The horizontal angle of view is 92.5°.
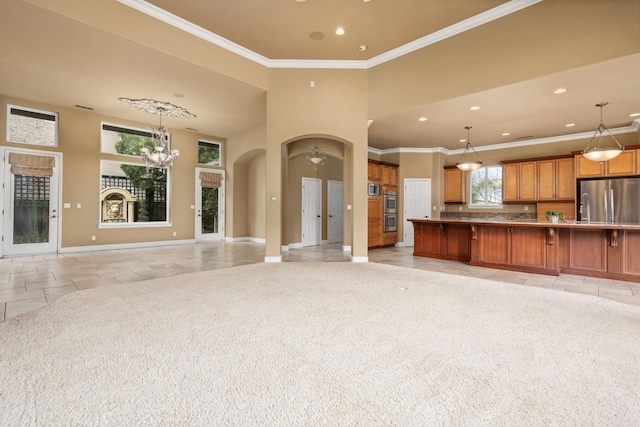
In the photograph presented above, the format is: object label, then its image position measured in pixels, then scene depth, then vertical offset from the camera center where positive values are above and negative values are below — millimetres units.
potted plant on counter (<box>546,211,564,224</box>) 5561 +12
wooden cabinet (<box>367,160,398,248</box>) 8672 +392
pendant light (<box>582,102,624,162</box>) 4977 +1048
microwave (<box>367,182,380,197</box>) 8602 +792
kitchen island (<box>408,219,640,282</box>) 4809 -541
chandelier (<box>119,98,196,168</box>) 6835 +2528
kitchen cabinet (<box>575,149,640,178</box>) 6488 +1118
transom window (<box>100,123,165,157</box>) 8133 +2139
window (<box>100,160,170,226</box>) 8172 +657
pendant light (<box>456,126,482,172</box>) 6687 +1141
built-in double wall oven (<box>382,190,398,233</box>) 9109 +175
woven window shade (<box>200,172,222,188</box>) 9852 +1223
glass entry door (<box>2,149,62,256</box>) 6789 +310
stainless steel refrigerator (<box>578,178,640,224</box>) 6539 +363
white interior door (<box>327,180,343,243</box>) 10031 +191
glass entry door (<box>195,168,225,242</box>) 9891 +297
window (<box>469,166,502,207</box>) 8875 +888
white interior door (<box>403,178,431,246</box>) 9398 +482
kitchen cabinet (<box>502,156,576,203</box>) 7449 +937
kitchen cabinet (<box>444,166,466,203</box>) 9281 +980
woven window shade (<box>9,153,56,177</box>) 6781 +1195
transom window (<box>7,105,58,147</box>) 6855 +2100
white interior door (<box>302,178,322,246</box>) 9273 +180
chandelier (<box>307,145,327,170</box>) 7945 +1656
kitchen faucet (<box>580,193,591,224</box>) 7078 +307
